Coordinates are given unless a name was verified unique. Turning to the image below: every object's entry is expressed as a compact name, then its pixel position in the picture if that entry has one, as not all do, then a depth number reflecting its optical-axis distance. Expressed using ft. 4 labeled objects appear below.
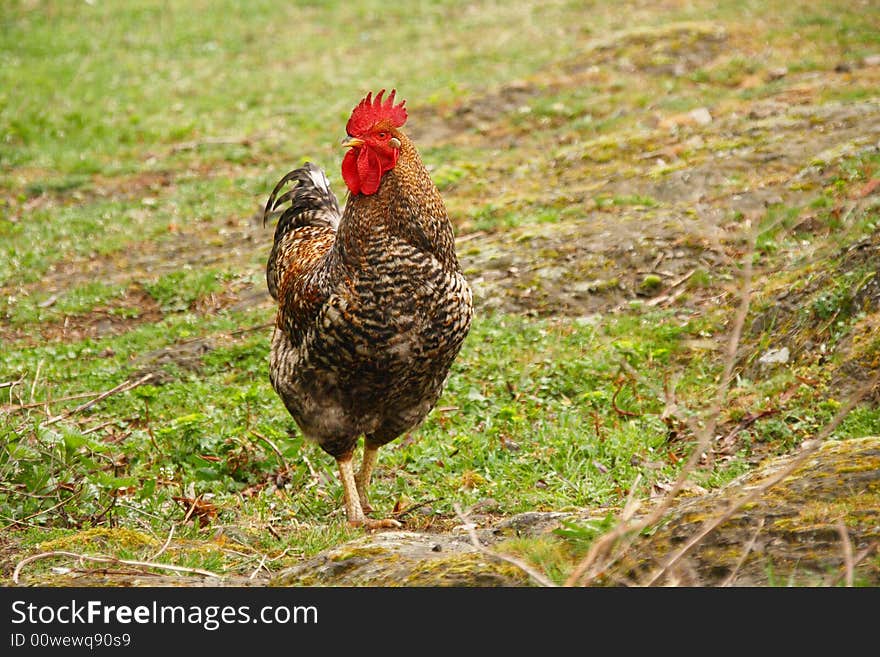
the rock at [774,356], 44.58
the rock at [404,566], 23.57
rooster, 32.99
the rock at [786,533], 21.12
